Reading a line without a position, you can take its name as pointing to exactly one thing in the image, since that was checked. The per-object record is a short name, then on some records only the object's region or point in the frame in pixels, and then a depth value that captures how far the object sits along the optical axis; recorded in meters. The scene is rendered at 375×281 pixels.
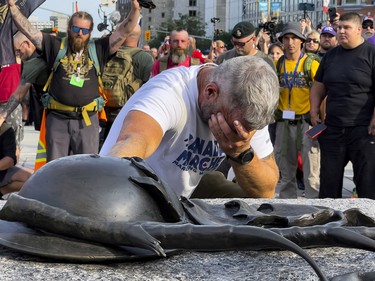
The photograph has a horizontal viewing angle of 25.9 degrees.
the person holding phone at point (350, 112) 6.82
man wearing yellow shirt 8.24
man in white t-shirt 3.04
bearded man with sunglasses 6.66
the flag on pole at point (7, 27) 7.03
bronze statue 2.17
